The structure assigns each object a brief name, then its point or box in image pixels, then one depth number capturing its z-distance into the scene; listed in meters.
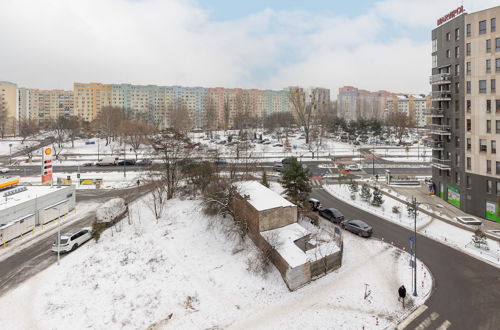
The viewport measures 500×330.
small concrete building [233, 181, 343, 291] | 19.75
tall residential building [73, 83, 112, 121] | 147.00
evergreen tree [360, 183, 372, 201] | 36.36
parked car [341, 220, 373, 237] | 26.28
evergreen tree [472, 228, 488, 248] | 24.02
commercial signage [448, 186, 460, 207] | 35.50
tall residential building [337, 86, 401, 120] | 157.55
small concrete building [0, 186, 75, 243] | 26.98
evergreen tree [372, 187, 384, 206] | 34.39
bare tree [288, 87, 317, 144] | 89.88
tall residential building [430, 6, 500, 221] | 30.84
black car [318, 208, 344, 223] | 29.73
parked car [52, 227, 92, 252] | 24.02
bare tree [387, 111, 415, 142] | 89.12
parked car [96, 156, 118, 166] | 62.69
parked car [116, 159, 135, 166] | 63.00
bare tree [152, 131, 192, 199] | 32.91
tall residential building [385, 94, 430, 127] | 163.25
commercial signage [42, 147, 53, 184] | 39.50
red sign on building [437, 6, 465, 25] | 33.99
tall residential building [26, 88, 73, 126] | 160.38
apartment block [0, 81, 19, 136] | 141.80
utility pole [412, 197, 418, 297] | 17.66
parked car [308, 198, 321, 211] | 33.12
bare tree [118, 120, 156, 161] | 75.75
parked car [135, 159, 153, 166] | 60.36
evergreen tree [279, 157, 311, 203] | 29.38
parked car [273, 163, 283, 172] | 55.83
